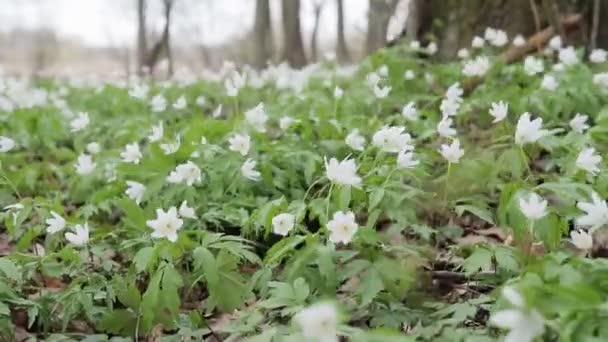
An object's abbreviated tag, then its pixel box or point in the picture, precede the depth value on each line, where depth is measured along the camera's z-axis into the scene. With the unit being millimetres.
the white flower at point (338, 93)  3815
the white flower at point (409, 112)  3162
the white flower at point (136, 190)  2832
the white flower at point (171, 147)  3071
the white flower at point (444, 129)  2807
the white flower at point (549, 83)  3625
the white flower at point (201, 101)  5502
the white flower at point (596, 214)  1679
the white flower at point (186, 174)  2773
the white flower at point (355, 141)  2879
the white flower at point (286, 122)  3377
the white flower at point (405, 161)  2443
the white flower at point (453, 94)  3309
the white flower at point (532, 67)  3826
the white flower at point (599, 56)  4021
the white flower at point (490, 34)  4871
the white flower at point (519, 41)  4885
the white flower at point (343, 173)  2203
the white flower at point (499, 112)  2699
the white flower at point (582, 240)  1766
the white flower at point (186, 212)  2311
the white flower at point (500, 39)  4793
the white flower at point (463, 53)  4883
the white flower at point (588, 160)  2248
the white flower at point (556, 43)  4512
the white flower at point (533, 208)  1841
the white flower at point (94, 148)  3908
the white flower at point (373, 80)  3821
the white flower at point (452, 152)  2514
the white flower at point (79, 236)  2385
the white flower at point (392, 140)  2553
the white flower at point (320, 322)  1328
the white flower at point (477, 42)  4973
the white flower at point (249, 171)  2898
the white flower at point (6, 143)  3171
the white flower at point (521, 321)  1329
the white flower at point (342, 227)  1981
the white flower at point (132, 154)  3189
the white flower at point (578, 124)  2981
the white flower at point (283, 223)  2197
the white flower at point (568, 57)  4036
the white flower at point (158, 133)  3264
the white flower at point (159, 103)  4106
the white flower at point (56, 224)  2477
